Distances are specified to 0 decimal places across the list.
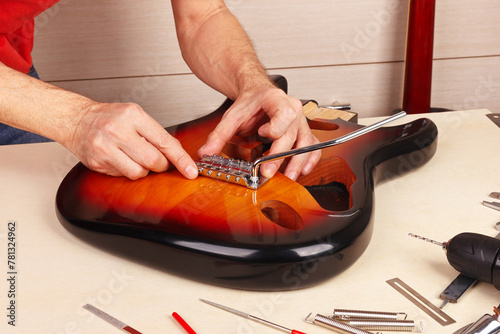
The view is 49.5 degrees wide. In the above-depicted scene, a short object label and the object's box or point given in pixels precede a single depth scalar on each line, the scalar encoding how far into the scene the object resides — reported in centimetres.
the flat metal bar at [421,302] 68
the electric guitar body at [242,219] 73
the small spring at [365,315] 67
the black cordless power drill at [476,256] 69
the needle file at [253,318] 67
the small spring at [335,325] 65
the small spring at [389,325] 66
